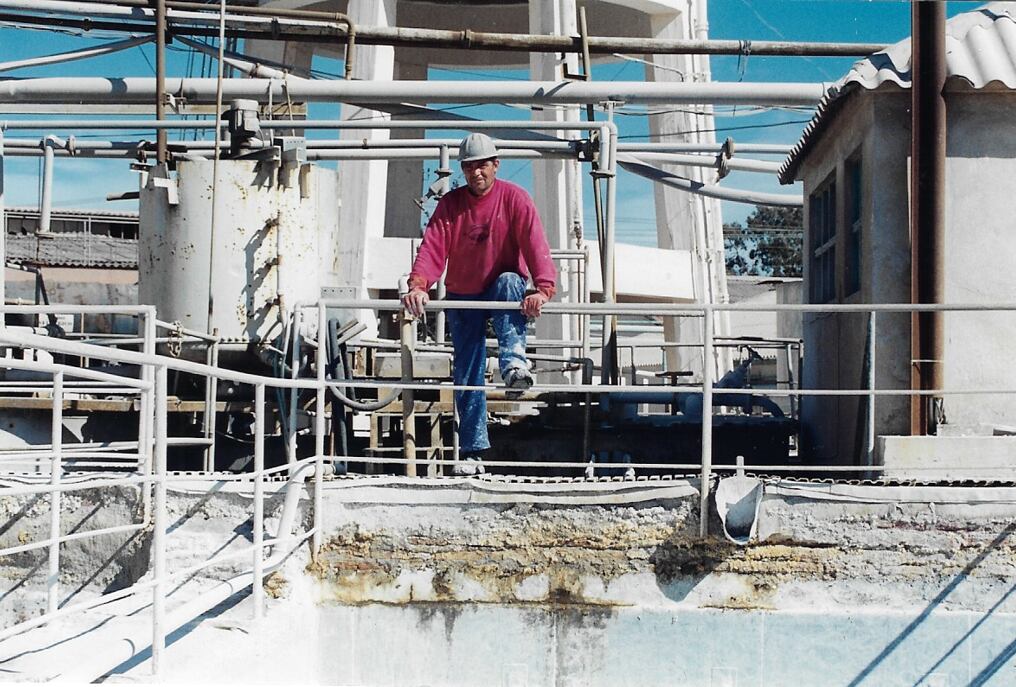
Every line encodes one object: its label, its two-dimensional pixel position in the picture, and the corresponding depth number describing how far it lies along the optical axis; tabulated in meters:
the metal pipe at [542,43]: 13.80
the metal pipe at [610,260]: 10.35
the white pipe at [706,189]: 15.48
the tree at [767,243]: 58.88
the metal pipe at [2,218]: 11.80
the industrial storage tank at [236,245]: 10.19
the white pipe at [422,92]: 12.81
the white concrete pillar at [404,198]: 26.08
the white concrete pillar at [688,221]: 19.42
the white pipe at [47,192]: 12.12
